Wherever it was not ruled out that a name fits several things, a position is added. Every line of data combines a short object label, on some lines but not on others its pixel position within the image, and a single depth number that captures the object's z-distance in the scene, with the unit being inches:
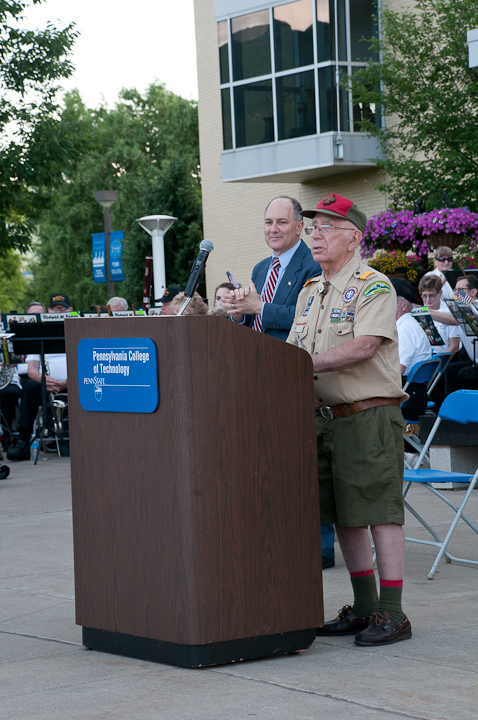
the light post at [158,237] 771.4
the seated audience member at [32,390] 501.0
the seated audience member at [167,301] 398.3
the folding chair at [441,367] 417.4
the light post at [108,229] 876.2
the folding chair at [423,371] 375.9
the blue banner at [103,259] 881.5
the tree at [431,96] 766.5
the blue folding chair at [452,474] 226.2
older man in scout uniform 168.7
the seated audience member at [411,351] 381.7
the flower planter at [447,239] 566.6
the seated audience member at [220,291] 385.0
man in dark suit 210.6
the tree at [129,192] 1681.8
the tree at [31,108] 791.7
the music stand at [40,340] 471.5
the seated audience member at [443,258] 518.6
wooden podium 151.5
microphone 151.3
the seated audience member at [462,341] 404.8
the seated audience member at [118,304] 506.6
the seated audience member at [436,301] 442.6
